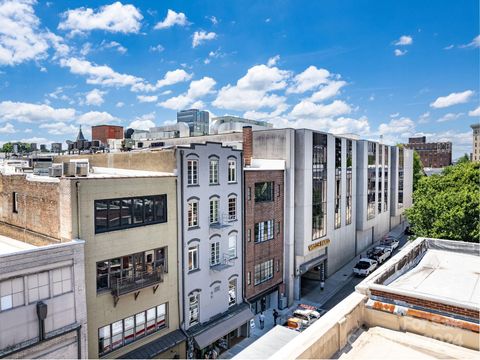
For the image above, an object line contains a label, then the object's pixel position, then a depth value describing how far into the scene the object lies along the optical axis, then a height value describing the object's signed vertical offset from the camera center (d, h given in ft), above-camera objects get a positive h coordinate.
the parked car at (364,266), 127.13 -39.80
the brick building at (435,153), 528.22 +19.33
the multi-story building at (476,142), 555.28 +38.77
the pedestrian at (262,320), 93.15 -43.55
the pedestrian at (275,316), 93.86 -42.62
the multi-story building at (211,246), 75.25 -19.61
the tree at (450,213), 103.65 -16.11
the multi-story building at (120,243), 59.21 -14.84
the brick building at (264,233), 93.86 -19.99
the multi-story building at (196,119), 175.31 +26.59
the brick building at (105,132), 212.64 +23.15
